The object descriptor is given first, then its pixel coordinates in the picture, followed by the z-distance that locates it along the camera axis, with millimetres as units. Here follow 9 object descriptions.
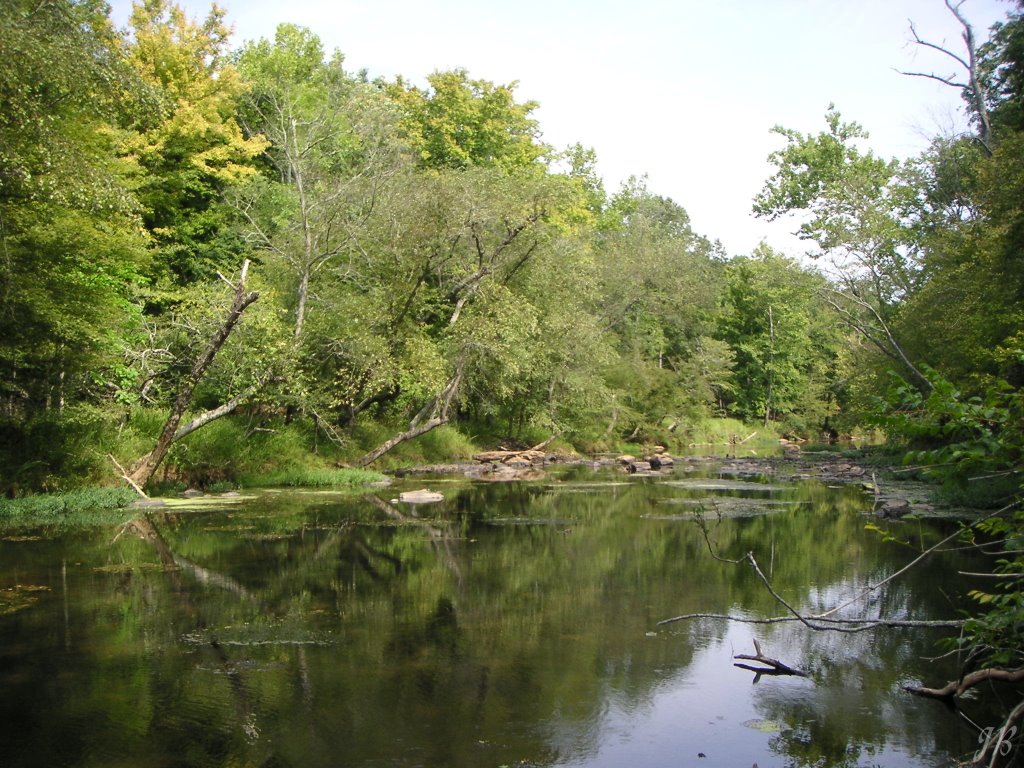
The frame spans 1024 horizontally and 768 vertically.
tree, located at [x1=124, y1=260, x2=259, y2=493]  19906
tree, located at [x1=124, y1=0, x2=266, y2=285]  31109
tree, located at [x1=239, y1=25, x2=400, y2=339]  25484
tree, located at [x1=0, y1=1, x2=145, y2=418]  13617
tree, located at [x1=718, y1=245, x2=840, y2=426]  58125
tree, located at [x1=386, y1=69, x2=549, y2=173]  42469
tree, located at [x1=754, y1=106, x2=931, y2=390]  31000
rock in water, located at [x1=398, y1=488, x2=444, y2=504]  22047
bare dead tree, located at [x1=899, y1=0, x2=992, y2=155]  25906
